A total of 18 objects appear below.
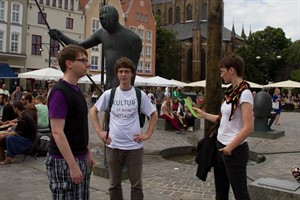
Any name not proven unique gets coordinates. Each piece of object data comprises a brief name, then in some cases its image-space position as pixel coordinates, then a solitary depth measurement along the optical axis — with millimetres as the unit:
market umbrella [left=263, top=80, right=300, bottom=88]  29748
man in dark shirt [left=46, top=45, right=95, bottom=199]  2748
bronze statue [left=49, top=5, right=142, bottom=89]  5676
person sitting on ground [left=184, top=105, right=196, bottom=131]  13609
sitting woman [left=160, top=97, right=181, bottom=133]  13172
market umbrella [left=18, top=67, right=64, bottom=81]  19328
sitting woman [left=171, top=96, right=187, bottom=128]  13432
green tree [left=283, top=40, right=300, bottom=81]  55312
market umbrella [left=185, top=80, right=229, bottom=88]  30806
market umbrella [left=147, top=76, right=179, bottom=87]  26533
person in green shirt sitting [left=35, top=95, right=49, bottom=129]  8836
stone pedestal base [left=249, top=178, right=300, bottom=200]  4152
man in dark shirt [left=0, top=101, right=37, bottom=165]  7328
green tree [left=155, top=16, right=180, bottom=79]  57472
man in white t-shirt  3861
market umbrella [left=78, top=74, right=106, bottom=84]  23381
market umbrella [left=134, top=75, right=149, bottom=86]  24797
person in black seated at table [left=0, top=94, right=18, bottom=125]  9258
